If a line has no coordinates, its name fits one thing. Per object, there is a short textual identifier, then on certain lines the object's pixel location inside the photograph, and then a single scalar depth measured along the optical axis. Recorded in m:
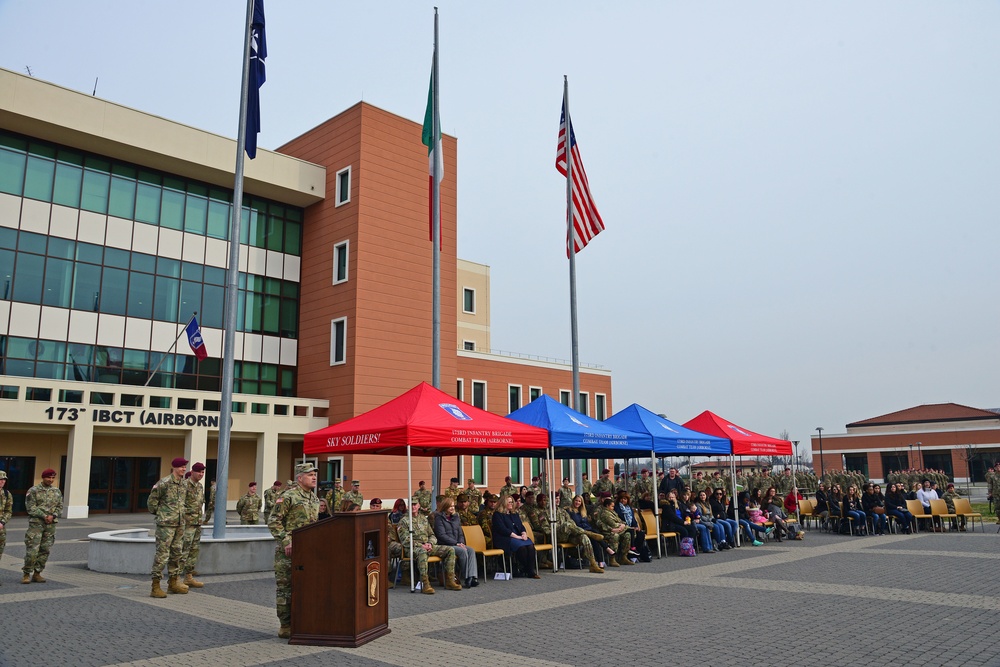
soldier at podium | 8.23
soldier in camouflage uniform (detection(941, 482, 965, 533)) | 21.75
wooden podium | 7.87
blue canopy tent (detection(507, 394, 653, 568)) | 15.23
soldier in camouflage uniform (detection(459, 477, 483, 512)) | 15.32
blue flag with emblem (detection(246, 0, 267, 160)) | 16.75
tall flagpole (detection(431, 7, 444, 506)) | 17.66
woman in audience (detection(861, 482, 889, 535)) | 21.33
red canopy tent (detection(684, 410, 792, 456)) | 19.42
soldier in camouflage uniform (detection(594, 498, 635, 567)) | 15.16
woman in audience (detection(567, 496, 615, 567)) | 15.12
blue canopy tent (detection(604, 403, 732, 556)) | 17.12
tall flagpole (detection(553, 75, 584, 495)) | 20.73
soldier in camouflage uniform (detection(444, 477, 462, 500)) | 16.08
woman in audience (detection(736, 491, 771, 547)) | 19.12
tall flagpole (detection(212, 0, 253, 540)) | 14.44
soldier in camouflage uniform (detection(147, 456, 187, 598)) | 11.03
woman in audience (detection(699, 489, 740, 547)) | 18.38
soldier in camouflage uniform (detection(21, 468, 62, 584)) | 12.01
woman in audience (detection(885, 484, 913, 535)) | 21.20
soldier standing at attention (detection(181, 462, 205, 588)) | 11.59
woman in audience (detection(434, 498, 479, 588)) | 12.43
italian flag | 18.59
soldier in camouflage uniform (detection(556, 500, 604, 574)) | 14.17
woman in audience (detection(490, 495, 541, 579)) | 13.52
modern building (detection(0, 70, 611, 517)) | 31.16
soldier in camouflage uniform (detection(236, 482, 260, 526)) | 21.70
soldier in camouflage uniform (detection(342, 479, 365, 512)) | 17.63
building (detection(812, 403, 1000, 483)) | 67.94
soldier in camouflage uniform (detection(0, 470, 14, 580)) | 12.15
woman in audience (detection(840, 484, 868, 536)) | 21.28
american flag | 21.09
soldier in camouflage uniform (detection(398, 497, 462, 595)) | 11.95
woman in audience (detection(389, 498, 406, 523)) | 13.81
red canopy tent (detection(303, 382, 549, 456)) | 12.38
